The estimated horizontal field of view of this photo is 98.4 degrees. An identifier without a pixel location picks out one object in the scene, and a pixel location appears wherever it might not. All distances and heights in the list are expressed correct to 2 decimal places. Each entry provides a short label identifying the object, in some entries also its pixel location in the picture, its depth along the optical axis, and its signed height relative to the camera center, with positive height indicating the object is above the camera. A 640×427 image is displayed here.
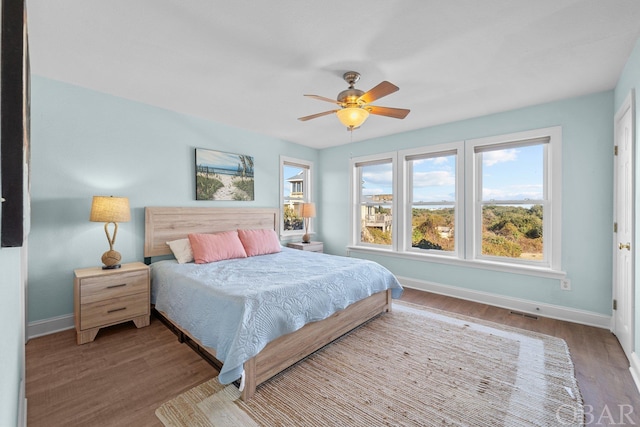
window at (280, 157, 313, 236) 4.92 +0.40
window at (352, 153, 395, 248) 4.65 +0.22
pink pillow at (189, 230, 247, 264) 3.17 -0.42
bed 1.86 -0.71
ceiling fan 2.37 +0.95
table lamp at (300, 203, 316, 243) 4.88 +0.01
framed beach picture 3.77 +0.54
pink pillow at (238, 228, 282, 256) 3.71 -0.41
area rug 1.65 -1.21
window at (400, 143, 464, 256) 3.93 +0.22
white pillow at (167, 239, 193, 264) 3.15 -0.44
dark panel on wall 0.75 +0.24
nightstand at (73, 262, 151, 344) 2.48 -0.82
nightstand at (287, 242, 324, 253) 4.74 -0.58
